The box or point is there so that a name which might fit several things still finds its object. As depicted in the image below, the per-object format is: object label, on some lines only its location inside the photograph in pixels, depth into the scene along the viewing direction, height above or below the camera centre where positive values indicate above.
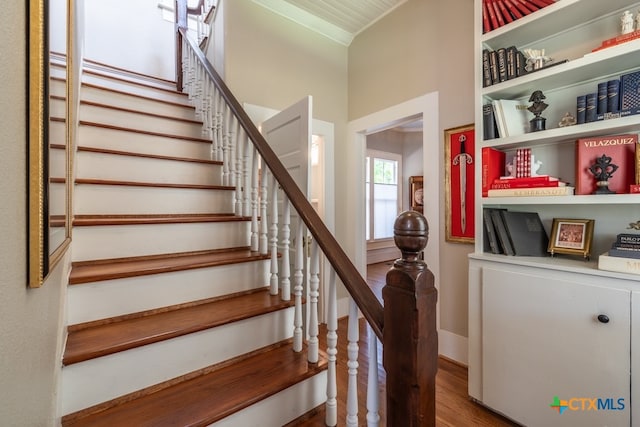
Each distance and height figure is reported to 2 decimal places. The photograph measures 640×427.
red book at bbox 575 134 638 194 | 1.40 +0.30
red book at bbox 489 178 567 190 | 1.52 +0.18
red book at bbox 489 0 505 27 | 1.69 +1.23
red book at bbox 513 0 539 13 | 1.57 +1.20
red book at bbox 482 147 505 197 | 1.75 +0.30
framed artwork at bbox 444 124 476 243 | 2.12 +0.26
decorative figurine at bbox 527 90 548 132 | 1.61 +0.62
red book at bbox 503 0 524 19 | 1.63 +1.21
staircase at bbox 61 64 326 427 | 1.02 -0.45
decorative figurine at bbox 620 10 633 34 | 1.36 +0.94
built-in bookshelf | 1.27 -0.29
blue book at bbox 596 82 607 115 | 1.39 +0.59
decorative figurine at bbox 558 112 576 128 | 1.56 +0.53
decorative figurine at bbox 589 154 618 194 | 1.39 +0.22
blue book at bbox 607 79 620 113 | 1.35 +0.59
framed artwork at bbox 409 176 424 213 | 5.99 +0.51
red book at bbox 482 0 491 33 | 1.75 +1.24
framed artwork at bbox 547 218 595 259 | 1.49 -0.11
